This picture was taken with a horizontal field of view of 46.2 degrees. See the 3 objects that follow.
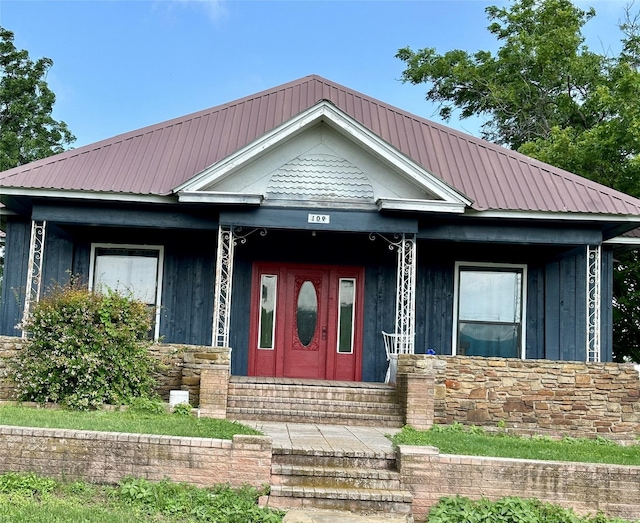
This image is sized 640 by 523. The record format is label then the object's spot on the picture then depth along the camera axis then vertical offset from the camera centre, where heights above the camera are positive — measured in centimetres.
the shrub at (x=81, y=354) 1080 -25
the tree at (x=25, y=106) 2822 +875
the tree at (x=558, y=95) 1811 +823
